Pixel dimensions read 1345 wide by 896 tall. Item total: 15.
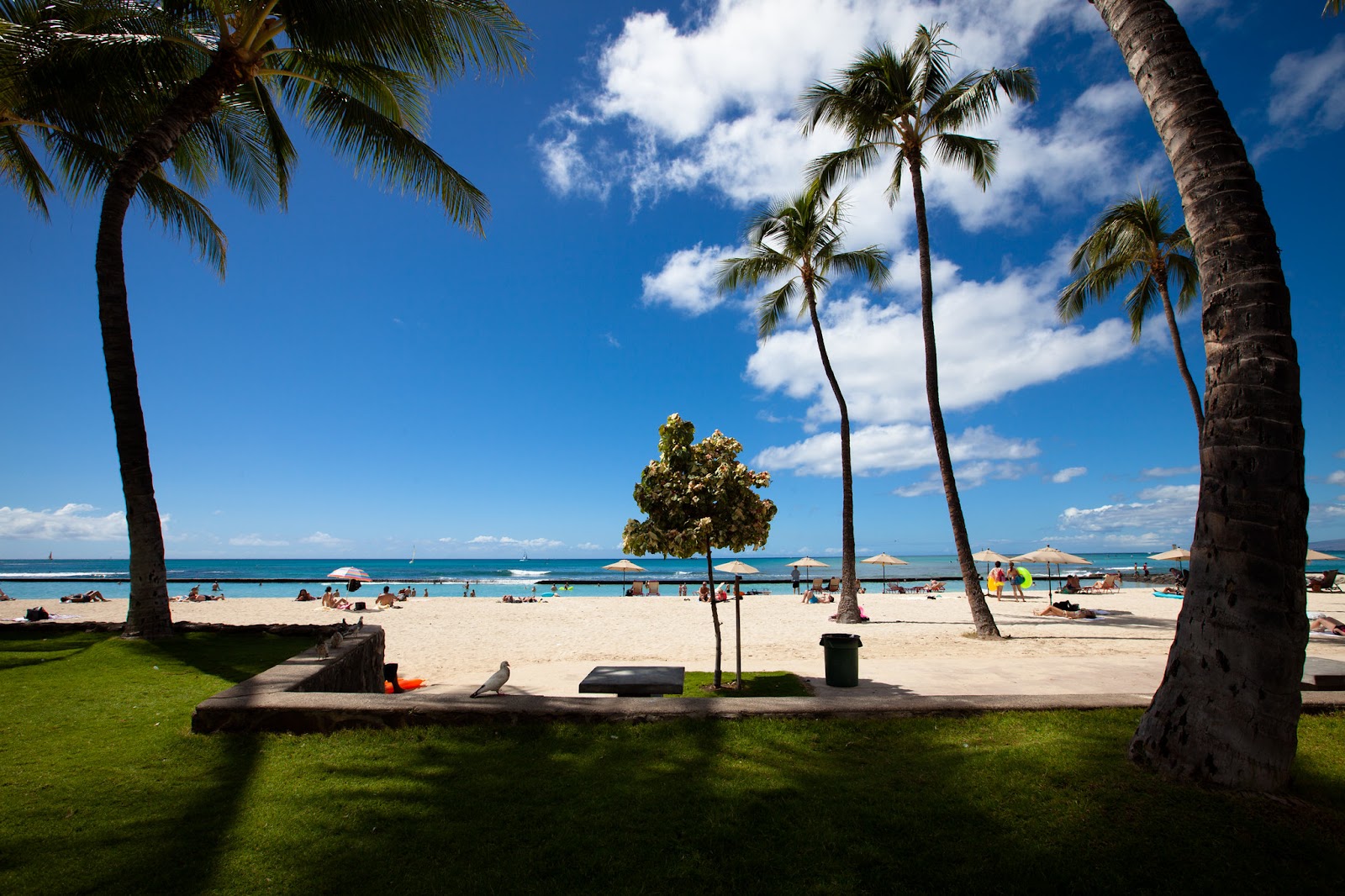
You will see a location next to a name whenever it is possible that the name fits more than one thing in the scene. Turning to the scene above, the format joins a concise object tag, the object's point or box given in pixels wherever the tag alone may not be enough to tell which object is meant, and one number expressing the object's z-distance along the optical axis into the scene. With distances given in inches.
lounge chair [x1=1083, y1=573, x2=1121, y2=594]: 1293.1
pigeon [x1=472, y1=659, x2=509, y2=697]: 249.6
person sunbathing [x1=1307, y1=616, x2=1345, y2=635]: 546.6
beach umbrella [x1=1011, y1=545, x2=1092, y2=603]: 931.3
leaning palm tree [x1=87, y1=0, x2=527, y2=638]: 333.7
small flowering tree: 302.0
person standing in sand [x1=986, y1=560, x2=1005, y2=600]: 1058.7
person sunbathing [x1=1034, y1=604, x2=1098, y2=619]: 709.9
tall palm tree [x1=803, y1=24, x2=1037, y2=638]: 539.8
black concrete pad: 261.7
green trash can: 335.6
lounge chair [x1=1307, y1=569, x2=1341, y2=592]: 1055.6
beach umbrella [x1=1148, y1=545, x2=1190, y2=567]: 1075.3
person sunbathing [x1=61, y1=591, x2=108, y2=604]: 1096.0
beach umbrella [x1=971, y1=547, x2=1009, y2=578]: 1001.5
